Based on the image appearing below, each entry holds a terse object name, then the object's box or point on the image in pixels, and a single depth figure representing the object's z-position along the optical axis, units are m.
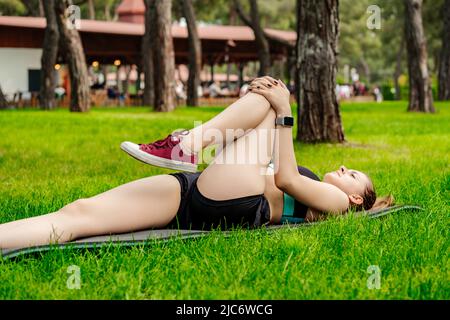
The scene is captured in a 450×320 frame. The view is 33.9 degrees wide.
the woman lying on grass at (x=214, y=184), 3.93
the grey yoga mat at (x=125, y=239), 3.62
